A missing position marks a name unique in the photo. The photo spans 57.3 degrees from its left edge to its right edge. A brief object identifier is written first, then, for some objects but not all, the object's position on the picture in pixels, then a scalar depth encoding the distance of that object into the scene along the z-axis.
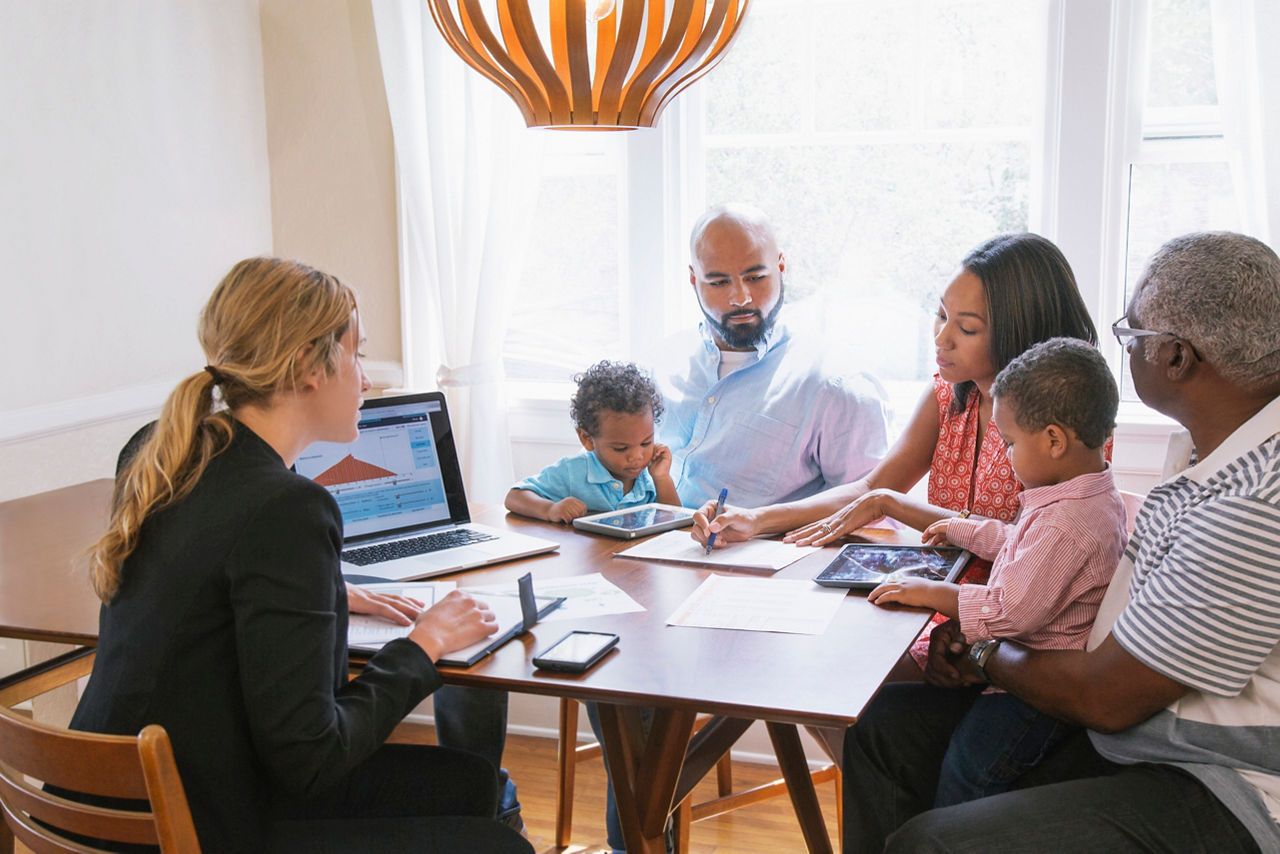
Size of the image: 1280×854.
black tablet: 1.95
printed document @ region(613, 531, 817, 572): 2.11
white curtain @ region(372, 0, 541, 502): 3.24
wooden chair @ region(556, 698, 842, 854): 2.55
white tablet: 2.31
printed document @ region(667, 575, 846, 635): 1.77
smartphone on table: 1.60
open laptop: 2.21
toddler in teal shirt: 2.50
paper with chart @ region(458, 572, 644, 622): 1.85
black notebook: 1.65
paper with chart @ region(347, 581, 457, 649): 1.73
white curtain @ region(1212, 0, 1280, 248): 2.69
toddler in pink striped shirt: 1.78
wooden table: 1.52
